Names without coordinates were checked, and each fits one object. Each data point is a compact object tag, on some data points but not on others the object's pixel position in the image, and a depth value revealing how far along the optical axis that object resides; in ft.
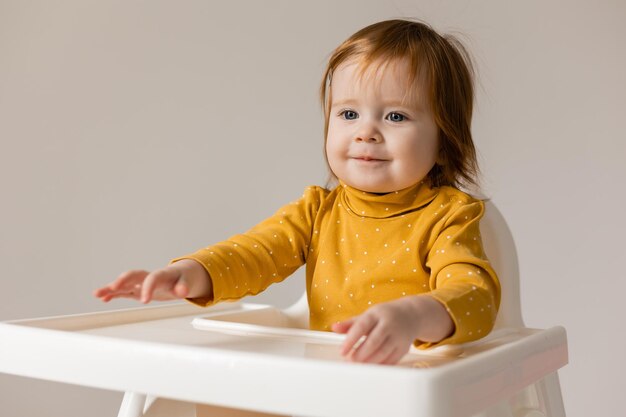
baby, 4.66
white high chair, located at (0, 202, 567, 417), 3.82
